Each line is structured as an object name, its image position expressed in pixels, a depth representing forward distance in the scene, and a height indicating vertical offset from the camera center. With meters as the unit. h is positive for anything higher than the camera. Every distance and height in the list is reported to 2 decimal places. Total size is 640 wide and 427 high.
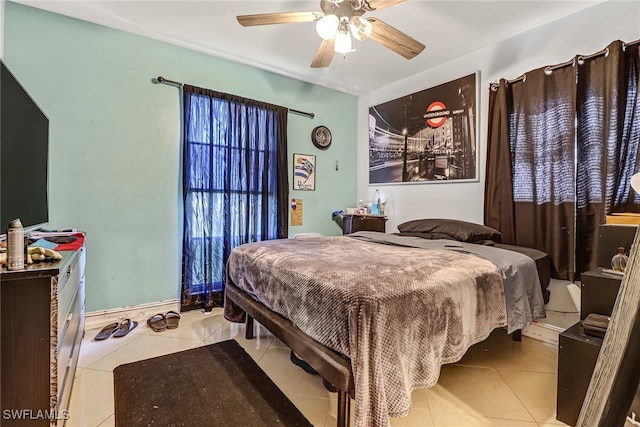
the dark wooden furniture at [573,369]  1.39 -0.77
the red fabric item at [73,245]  1.64 -0.21
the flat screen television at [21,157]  1.28 +0.27
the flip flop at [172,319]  2.55 -0.98
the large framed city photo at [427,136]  3.01 +0.88
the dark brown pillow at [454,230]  2.51 -0.17
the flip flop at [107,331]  2.30 -0.99
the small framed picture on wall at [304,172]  3.69 +0.50
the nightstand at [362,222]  3.66 -0.14
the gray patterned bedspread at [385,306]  1.12 -0.44
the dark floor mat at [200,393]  1.47 -1.03
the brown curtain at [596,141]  2.01 +0.51
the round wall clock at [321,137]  3.84 +0.99
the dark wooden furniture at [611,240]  1.63 -0.16
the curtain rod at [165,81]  2.79 +1.24
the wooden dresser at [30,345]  1.06 -0.50
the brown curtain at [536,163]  2.27 +0.41
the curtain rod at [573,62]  2.01 +1.15
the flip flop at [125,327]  2.37 -0.99
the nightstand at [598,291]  1.53 -0.43
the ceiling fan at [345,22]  1.77 +1.21
